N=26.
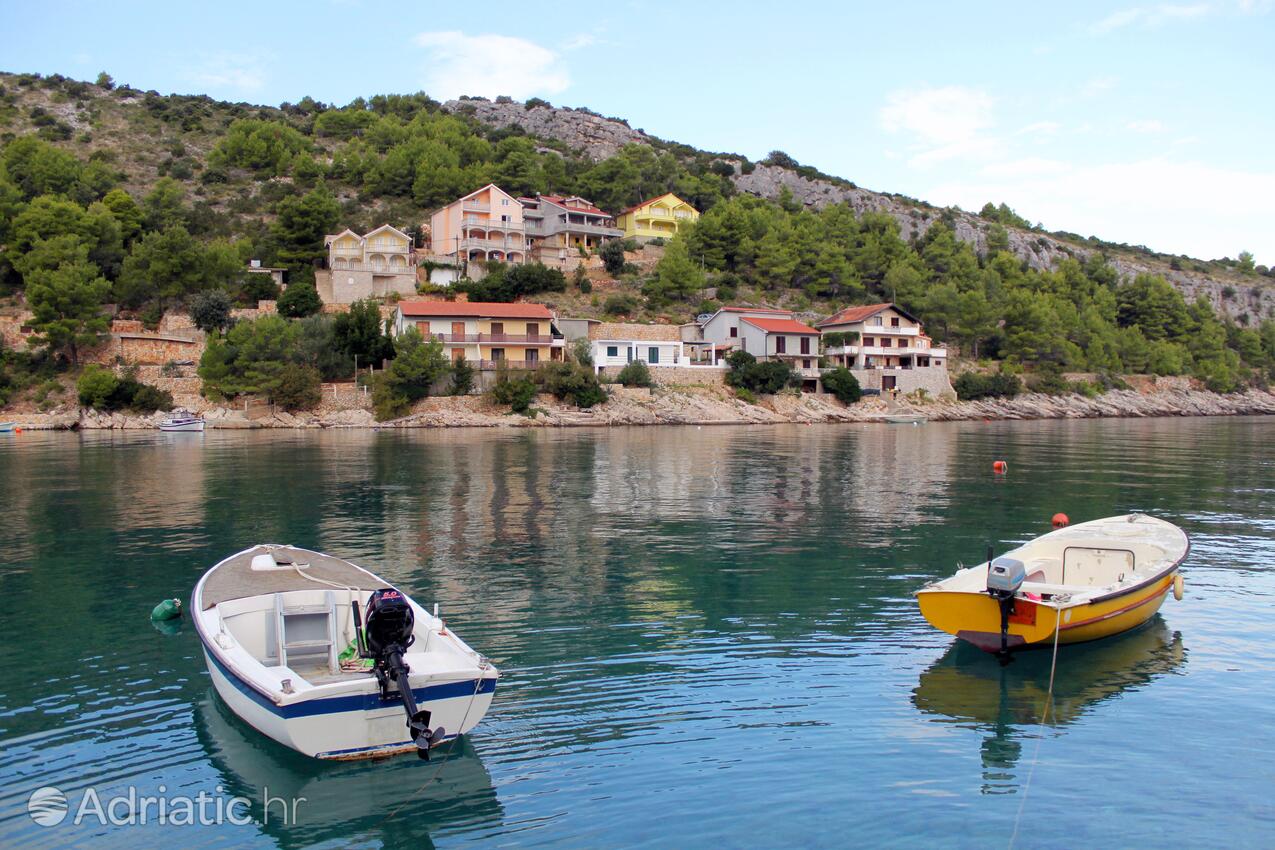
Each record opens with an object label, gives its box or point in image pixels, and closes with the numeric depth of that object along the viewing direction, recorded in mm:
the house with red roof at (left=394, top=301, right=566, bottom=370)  62781
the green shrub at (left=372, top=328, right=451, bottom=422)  57938
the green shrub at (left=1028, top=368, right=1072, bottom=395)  81000
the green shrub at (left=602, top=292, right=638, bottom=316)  77000
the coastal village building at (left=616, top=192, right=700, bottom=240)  98812
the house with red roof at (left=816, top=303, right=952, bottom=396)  75750
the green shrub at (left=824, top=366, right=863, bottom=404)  71938
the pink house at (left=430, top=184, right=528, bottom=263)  81125
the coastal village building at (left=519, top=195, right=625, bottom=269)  88812
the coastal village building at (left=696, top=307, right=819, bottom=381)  72250
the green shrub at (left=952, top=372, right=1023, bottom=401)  77188
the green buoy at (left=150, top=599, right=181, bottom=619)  13602
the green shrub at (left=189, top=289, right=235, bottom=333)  61250
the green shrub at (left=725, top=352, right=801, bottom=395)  69312
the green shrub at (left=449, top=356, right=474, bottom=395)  60750
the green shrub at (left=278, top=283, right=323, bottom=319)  64875
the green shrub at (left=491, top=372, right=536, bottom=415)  60125
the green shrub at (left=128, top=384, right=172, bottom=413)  56469
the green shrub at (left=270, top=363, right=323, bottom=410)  56781
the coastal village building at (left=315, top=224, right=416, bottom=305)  70750
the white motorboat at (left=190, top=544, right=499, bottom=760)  8164
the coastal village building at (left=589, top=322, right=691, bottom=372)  67750
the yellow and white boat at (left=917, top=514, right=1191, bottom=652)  11523
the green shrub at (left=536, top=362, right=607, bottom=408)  61812
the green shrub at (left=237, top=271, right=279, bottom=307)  66875
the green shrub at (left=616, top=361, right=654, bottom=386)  65812
